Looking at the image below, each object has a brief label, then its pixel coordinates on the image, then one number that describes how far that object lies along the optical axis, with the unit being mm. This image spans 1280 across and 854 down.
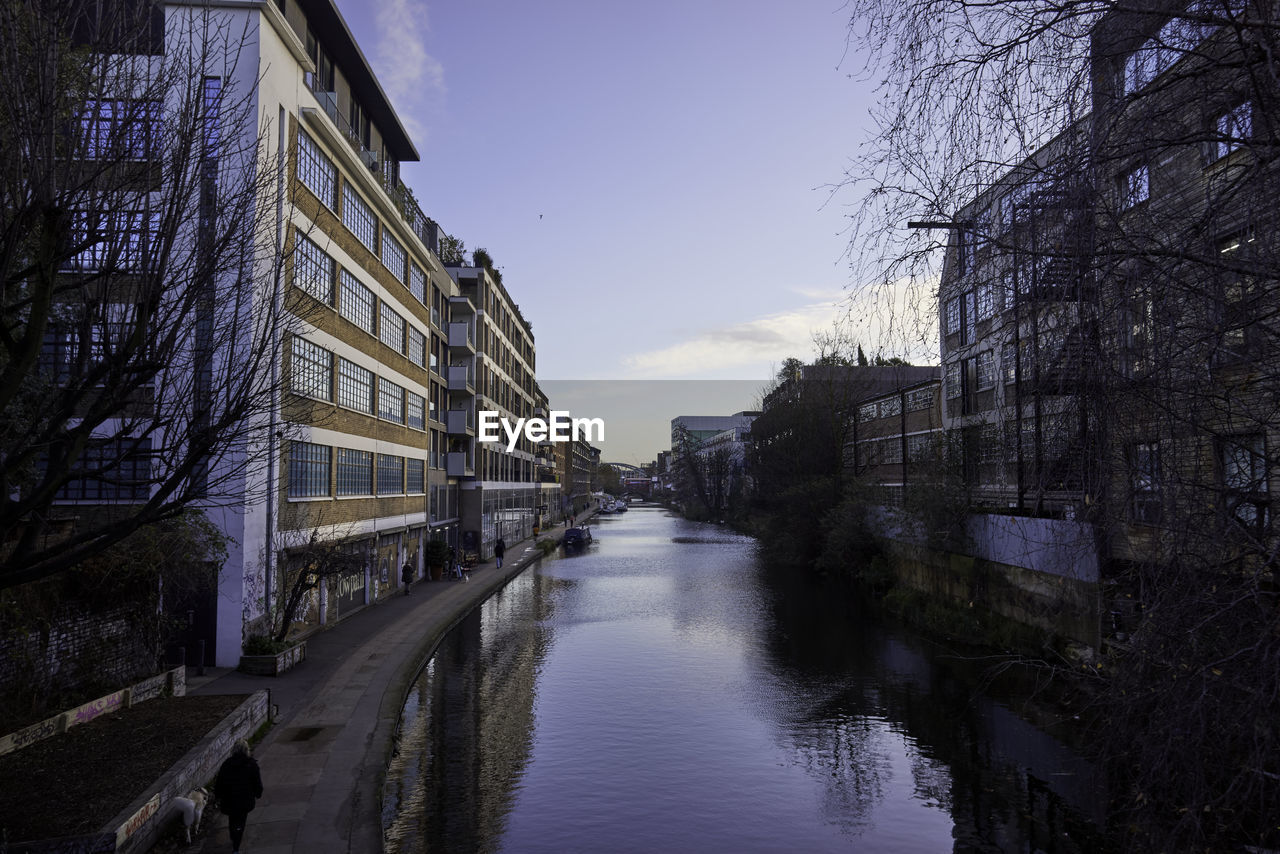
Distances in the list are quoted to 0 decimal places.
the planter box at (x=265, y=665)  18344
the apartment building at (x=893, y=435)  40094
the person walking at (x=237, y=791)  9297
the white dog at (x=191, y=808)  9508
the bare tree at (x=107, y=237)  7176
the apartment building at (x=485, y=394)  45250
